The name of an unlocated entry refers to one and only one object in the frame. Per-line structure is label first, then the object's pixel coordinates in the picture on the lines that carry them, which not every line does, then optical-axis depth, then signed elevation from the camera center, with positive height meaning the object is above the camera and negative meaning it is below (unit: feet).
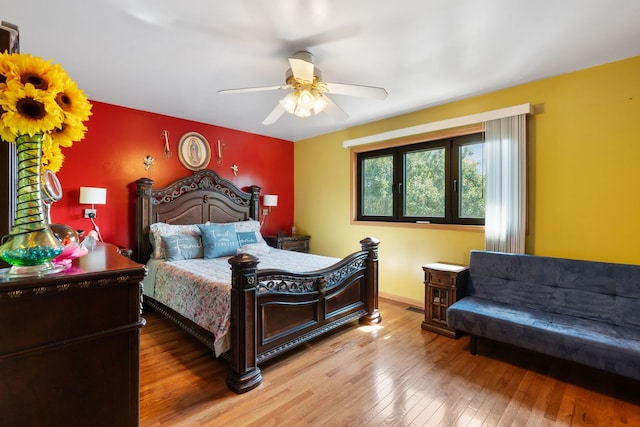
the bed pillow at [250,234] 12.89 -0.94
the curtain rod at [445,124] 9.53 +3.38
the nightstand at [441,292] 9.55 -2.59
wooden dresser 2.26 -1.11
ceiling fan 7.22 +3.07
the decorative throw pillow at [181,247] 10.73 -1.24
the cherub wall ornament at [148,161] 12.21 +2.17
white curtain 9.48 +0.97
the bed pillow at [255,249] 12.26 -1.49
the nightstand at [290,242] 14.99 -1.48
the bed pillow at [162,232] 11.15 -0.73
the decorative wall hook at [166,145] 12.66 +2.95
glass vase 2.50 -0.12
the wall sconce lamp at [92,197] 10.15 +0.58
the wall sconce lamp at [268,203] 15.63 +0.57
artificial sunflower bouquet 2.37 +0.73
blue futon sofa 6.63 -2.66
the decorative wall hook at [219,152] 14.34 +2.98
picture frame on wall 13.20 +2.86
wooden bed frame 6.82 -2.21
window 11.09 +1.32
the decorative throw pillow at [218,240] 11.32 -1.05
